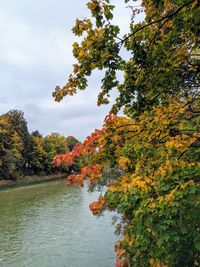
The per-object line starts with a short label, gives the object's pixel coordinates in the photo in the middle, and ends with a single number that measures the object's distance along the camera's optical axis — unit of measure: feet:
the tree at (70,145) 277.35
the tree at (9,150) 205.36
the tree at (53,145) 248.15
